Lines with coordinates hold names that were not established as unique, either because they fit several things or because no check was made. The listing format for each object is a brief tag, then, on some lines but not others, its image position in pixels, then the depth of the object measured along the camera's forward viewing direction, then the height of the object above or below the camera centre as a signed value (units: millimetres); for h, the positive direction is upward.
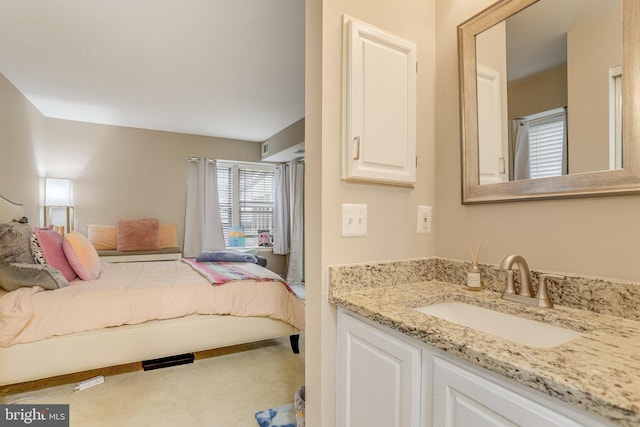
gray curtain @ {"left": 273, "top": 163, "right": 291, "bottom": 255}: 5777 +35
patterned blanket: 2588 -490
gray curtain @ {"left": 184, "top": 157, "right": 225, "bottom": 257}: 5281 +110
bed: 1911 -711
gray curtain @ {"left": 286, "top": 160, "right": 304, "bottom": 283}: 5461 -197
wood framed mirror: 945 +403
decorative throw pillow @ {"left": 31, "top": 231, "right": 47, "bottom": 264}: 2240 -248
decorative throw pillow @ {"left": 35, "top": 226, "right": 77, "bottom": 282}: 2333 -266
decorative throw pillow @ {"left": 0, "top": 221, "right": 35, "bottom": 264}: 2090 -186
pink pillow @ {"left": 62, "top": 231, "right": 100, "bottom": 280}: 2418 -308
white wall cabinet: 1222 +442
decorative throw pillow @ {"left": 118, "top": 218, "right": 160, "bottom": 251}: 4516 -264
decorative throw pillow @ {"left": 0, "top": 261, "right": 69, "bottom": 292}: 1993 -377
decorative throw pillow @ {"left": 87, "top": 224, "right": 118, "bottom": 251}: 4543 -279
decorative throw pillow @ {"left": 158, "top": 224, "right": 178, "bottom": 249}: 4945 -299
